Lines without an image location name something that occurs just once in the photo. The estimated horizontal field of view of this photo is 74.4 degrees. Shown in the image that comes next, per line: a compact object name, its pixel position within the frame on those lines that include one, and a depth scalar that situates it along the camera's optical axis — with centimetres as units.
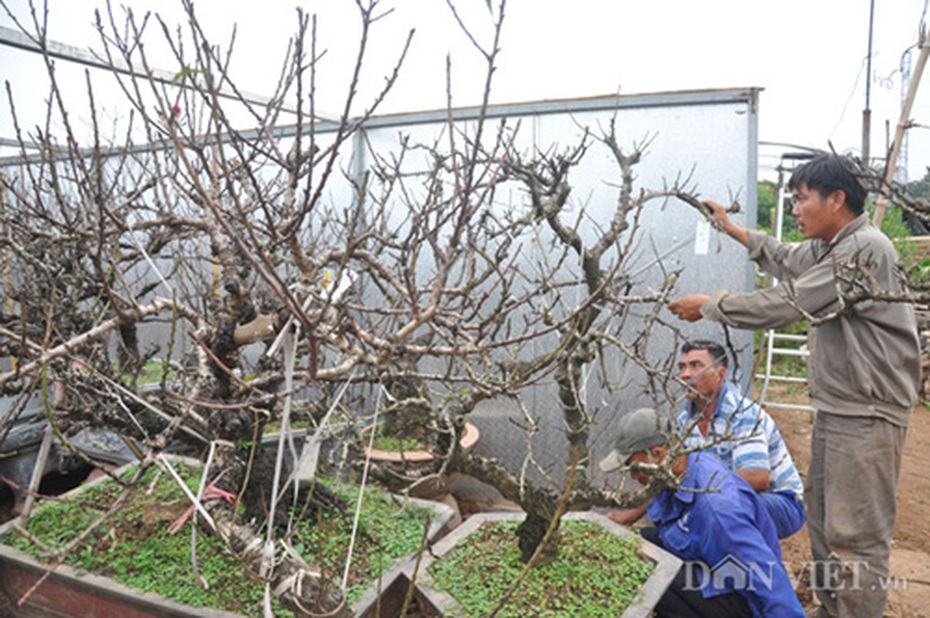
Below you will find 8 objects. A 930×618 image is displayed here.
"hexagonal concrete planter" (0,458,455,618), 208
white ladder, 561
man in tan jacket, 258
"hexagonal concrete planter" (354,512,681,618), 207
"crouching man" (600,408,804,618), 211
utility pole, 329
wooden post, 221
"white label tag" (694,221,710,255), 404
